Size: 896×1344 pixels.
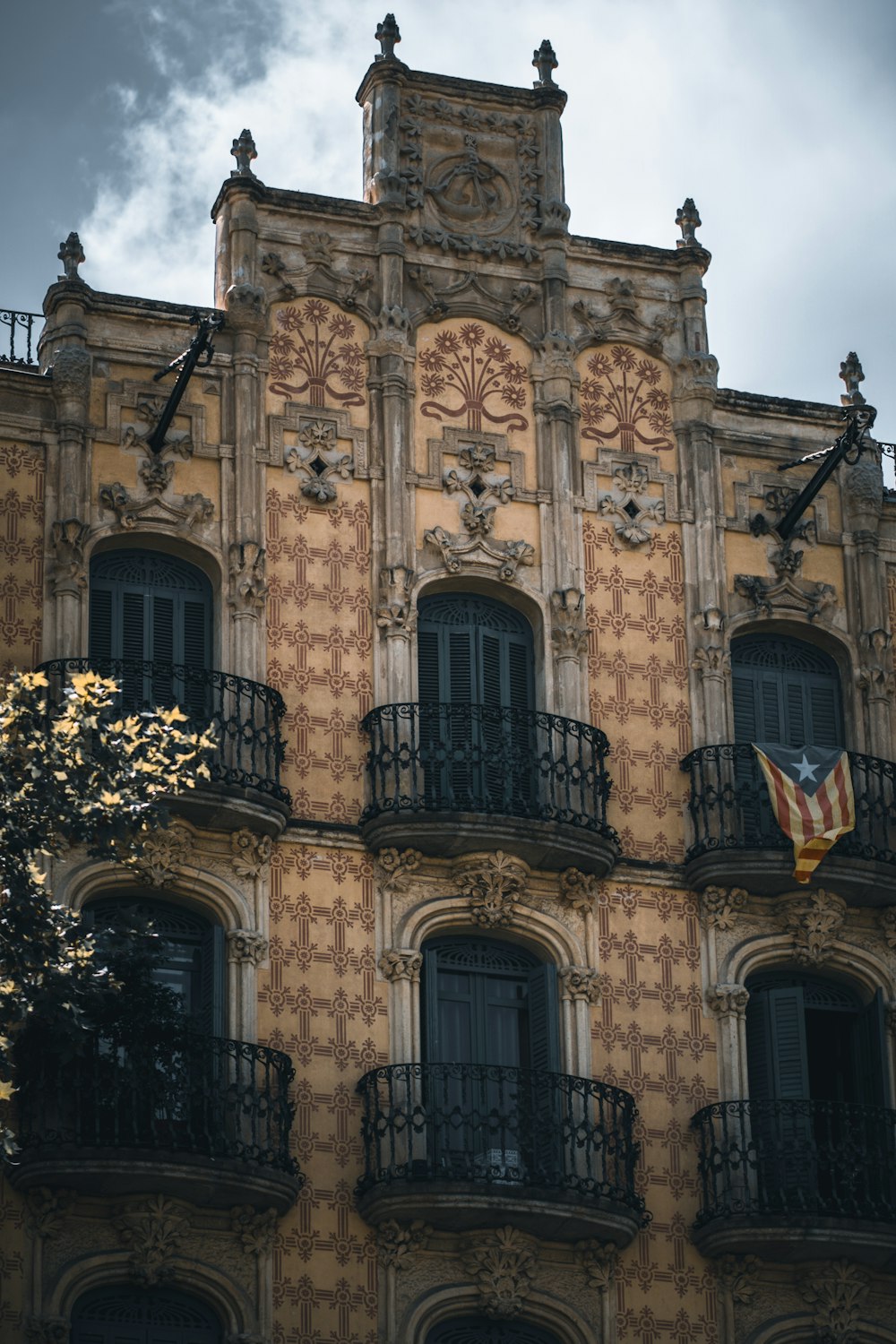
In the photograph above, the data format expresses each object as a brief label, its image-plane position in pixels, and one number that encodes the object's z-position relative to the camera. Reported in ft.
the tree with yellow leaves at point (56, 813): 90.22
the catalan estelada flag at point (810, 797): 109.09
